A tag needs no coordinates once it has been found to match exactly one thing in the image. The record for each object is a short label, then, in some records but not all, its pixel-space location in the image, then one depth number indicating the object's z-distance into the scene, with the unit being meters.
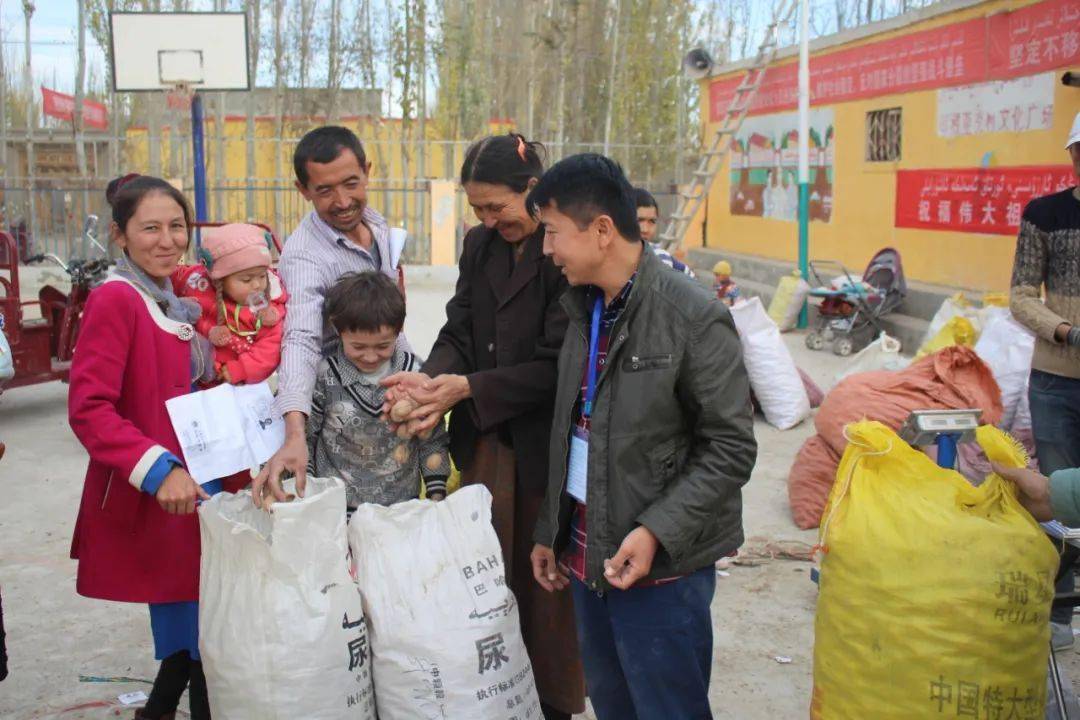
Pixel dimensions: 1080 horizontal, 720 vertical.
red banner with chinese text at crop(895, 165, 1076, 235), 8.58
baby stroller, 9.34
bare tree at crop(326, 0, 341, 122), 21.59
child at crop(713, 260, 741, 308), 9.13
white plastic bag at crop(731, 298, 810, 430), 6.71
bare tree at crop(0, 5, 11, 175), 19.86
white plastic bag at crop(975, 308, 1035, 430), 5.08
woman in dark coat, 2.49
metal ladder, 13.40
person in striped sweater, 3.40
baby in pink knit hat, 2.49
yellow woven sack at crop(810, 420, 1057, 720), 2.29
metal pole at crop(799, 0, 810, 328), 10.45
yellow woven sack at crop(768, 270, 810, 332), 10.54
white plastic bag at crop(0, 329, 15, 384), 2.78
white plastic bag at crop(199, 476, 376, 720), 2.23
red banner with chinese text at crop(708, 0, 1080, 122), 8.28
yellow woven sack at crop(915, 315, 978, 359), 5.13
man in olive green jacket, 2.03
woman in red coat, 2.33
